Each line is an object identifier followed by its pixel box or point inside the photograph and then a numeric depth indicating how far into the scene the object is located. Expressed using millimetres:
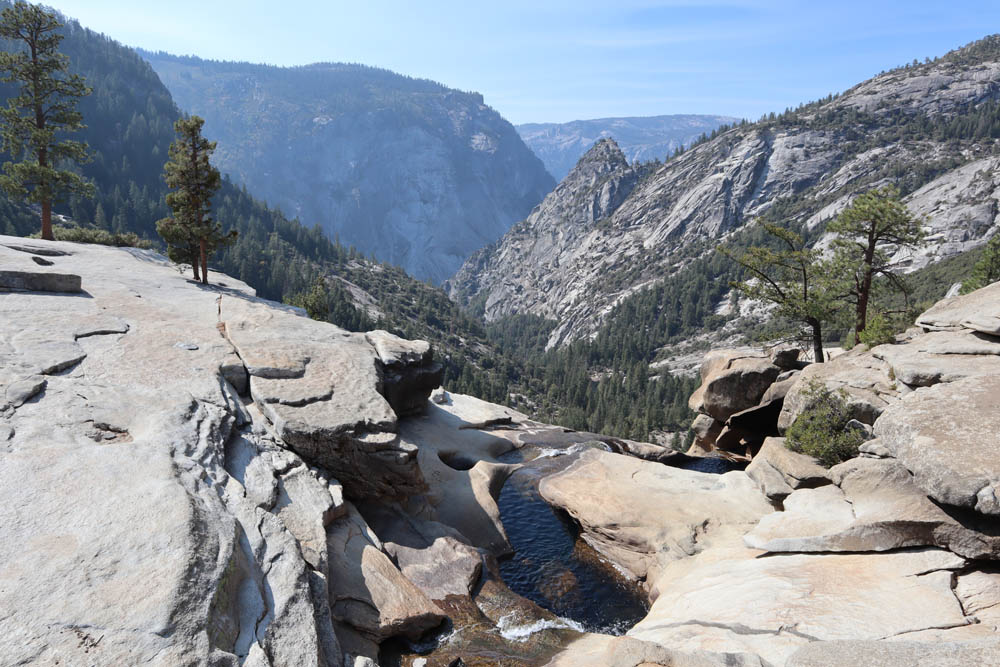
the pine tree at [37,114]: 37969
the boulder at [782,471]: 25547
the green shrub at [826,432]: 25203
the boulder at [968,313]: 23219
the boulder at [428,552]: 22031
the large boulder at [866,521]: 15469
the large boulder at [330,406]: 22703
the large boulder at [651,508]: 25406
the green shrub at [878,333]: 30984
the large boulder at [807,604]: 13227
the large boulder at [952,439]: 14789
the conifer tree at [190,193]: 38844
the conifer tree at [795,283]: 37812
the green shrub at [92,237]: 49406
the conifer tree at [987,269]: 46062
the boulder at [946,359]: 21406
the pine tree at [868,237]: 32794
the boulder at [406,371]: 33031
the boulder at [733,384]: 40875
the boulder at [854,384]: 25828
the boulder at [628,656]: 12703
